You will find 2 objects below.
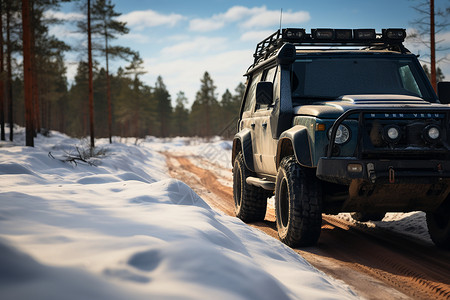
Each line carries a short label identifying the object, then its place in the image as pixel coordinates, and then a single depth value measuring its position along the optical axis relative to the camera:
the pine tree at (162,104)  80.81
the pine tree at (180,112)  92.81
